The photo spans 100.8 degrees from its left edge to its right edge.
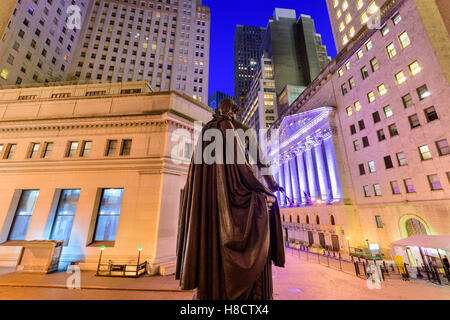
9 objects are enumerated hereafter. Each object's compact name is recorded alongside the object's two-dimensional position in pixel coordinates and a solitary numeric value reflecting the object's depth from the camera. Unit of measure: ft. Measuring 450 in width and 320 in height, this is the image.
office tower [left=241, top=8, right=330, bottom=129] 242.78
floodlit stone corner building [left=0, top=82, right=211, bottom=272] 41.78
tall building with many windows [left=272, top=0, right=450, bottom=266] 63.98
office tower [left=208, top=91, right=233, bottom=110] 456.12
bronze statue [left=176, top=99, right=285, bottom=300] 8.52
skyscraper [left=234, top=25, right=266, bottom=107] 393.43
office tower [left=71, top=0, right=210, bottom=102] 163.84
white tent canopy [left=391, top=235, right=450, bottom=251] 42.63
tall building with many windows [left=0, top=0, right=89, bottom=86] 110.77
